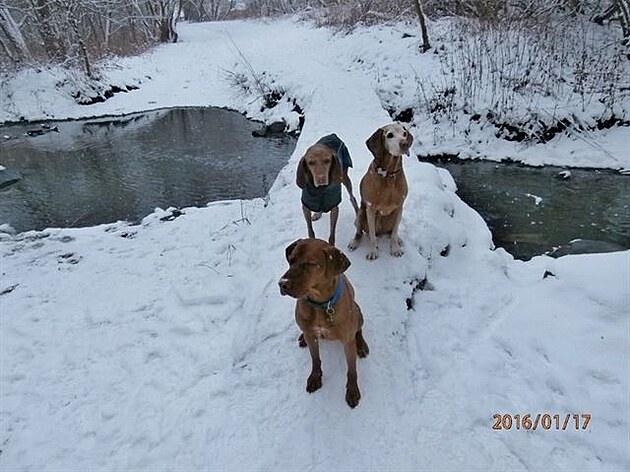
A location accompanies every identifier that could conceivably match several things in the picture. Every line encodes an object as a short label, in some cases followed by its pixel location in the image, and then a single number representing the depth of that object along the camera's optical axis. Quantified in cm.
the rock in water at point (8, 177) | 795
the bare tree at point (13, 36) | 1483
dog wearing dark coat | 362
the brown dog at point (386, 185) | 333
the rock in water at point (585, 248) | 458
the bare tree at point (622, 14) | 827
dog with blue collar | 223
